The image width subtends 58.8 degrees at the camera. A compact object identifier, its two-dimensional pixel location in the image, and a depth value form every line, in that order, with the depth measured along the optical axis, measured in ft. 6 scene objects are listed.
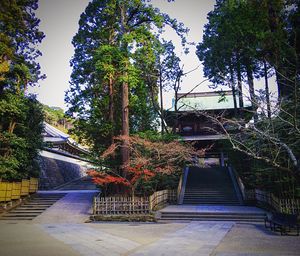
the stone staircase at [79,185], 88.96
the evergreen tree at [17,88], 50.03
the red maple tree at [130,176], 44.42
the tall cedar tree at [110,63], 45.06
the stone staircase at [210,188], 62.39
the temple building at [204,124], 100.55
